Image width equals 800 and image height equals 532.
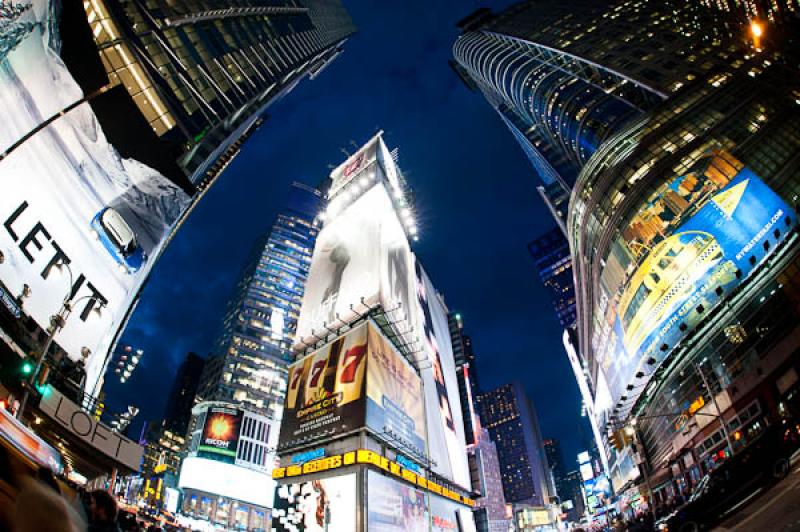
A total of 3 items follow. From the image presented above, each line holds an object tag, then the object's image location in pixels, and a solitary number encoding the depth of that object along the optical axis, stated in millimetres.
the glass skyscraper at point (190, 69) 32500
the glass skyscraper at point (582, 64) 55156
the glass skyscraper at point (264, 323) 87938
